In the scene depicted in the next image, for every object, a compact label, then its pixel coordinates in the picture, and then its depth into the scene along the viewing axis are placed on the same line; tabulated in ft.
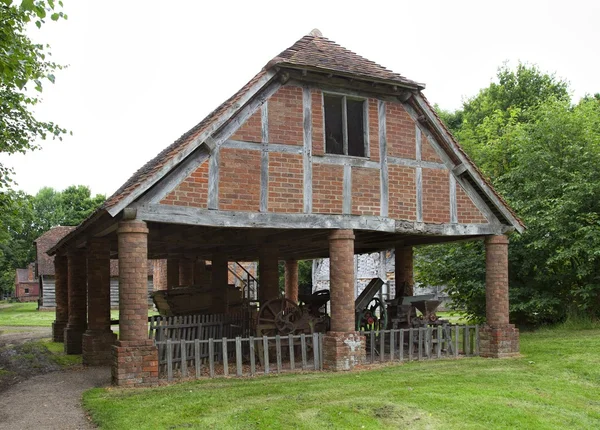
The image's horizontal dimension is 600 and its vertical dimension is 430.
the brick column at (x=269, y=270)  57.21
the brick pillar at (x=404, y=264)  64.39
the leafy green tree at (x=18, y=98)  31.40
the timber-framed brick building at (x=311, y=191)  38.65
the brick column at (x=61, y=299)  74.54
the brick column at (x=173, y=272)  83.15
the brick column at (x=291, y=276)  87.56
